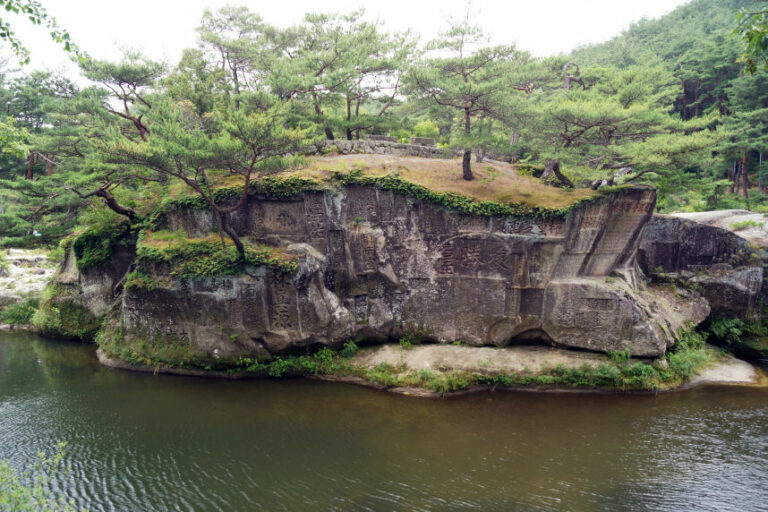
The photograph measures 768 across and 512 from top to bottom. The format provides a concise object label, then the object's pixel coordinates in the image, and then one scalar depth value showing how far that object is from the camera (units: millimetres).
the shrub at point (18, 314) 18469
